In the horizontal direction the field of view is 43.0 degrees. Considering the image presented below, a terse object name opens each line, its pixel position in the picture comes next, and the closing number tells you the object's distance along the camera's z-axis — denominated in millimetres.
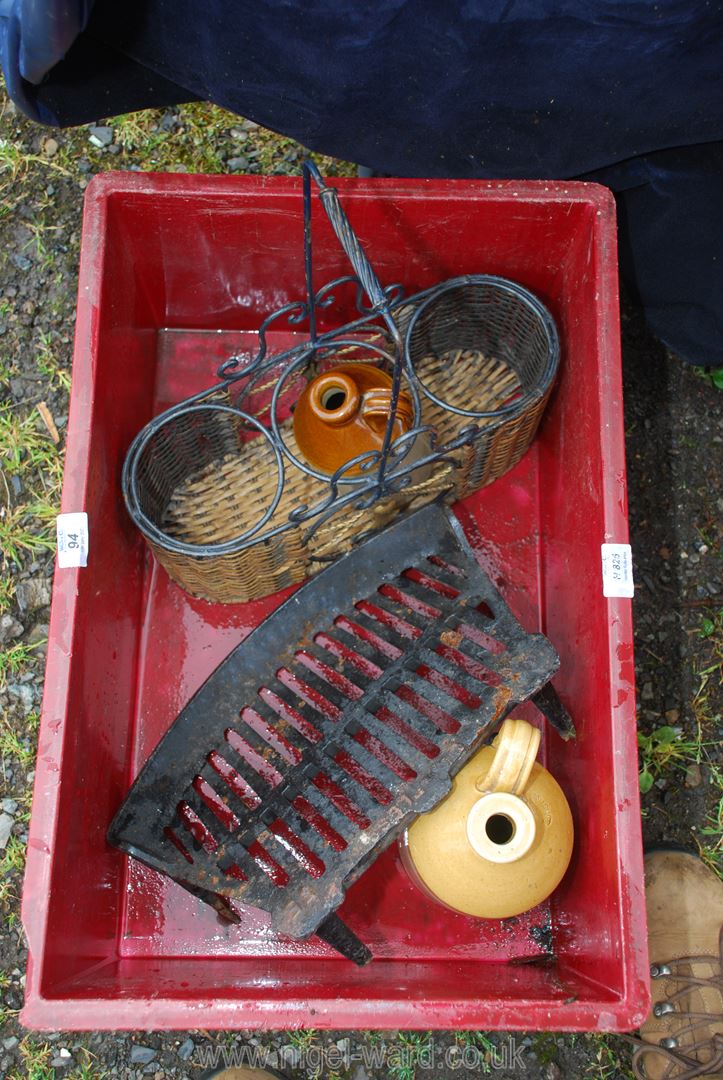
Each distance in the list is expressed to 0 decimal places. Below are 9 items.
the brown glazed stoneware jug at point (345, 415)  1396
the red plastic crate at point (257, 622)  1186
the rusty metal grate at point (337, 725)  1270
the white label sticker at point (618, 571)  1297
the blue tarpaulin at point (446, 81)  1181
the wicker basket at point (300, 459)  1405
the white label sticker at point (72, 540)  1285
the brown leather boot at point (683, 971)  1651
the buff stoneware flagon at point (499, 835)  1172
